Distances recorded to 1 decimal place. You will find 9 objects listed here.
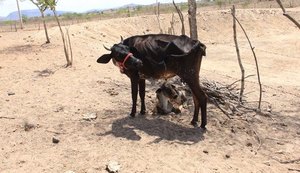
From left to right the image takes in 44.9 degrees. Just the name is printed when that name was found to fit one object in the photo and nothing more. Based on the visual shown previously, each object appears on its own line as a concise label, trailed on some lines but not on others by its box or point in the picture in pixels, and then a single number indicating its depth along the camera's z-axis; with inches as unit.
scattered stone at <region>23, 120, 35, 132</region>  253.6
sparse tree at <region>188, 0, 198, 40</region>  384.5
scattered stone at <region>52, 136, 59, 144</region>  232.3
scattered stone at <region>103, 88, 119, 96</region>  328.5
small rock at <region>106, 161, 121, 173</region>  194.5
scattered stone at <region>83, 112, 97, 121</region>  270.2
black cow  243.6
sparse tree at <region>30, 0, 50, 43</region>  621.0
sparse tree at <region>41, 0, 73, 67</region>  577.8
